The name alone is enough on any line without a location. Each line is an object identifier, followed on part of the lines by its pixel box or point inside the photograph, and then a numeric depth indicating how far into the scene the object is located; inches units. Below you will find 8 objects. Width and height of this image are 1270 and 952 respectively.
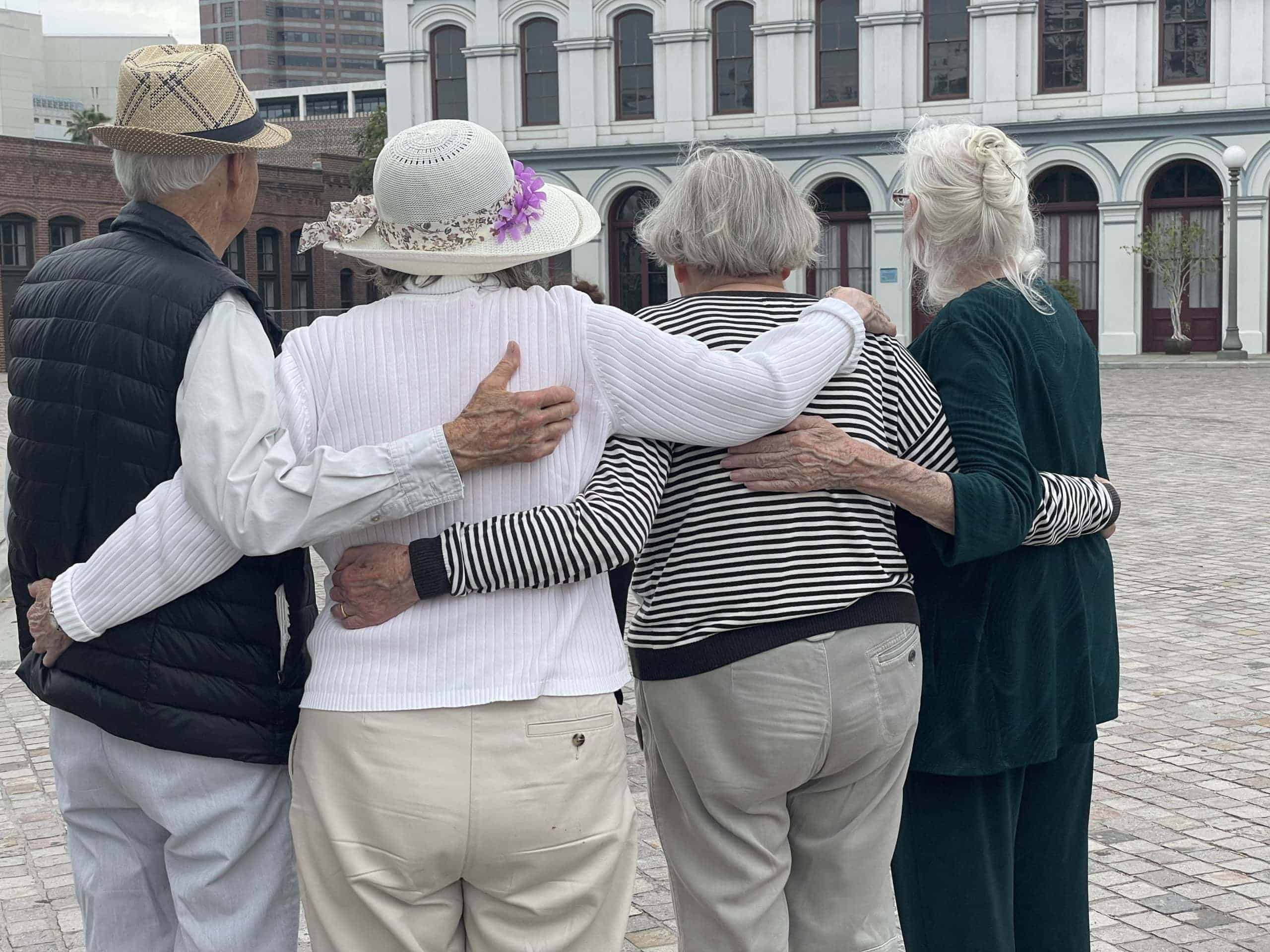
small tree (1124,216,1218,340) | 1134.4
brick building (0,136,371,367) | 1518.2
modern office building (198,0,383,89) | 6274.6
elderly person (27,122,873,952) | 86.8
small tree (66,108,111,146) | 2369.5
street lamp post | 1037.8
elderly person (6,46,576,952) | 87.4
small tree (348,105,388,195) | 1823.3
